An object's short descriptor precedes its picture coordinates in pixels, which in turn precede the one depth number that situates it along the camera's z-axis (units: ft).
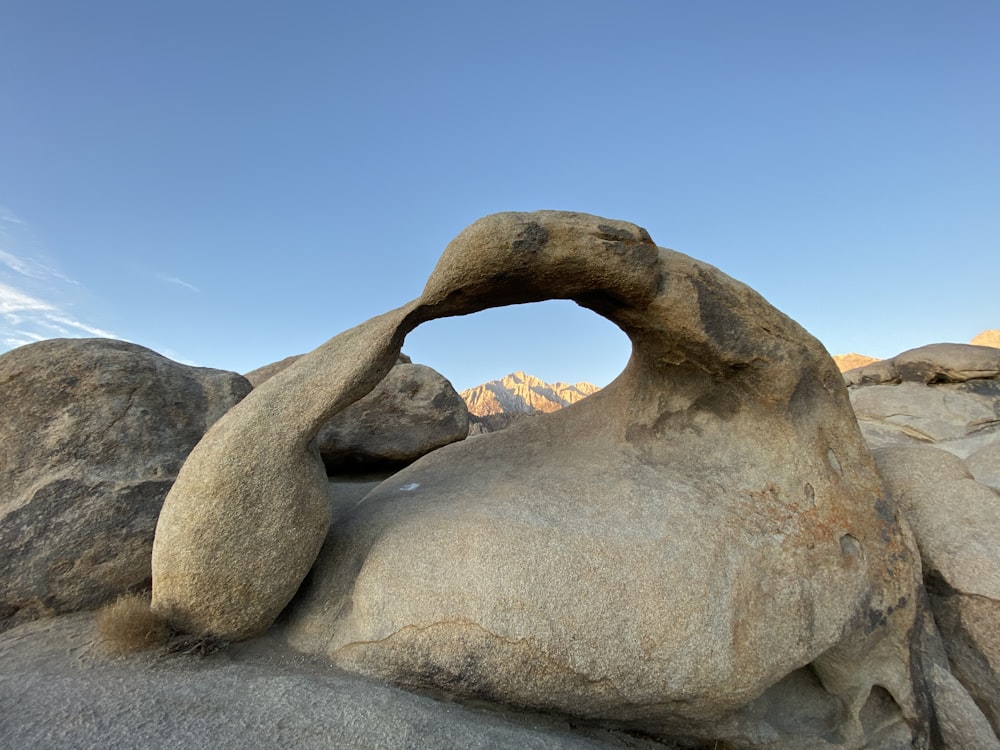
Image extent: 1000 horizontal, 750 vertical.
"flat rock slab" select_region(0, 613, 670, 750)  7.22
